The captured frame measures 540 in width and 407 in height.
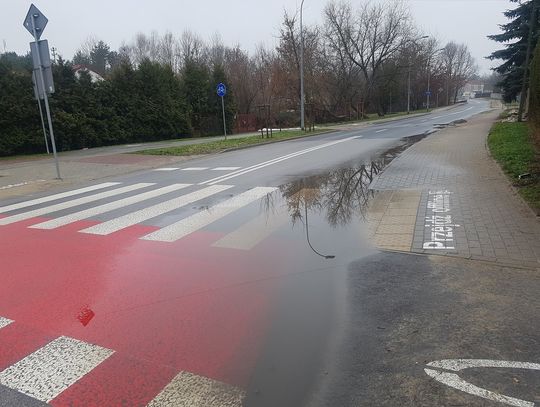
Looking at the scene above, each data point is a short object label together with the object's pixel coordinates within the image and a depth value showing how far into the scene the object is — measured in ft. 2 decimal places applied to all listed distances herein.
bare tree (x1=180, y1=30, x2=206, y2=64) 211.41
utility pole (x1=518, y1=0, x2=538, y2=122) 80.60
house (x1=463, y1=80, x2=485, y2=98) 588.13
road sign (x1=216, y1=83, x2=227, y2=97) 78.17
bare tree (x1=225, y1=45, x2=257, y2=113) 150.51
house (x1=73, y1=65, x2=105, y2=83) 84.61
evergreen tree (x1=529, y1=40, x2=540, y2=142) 44.83
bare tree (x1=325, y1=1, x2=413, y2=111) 172.96
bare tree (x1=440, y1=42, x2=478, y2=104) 319.64
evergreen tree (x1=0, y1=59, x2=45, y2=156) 69.97
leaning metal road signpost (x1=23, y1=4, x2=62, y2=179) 39.38
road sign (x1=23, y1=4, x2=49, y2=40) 39.32
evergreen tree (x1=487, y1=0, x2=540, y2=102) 95.55
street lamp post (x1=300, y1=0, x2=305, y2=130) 102.89
